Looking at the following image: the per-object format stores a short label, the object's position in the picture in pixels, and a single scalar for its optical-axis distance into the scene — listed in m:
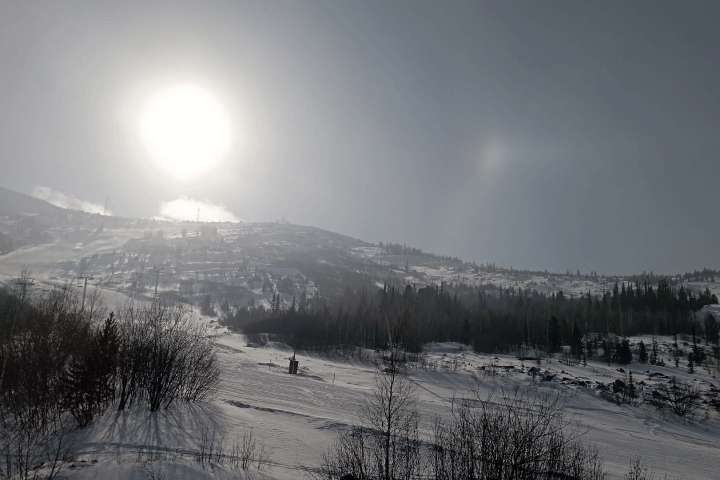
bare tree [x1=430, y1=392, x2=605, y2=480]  9.10
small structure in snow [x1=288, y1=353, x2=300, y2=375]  50.24
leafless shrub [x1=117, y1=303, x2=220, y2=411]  20.84
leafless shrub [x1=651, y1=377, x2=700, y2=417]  50.59
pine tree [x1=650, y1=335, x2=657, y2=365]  86.53
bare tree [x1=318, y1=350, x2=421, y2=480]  9.98
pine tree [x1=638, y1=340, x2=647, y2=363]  88.76
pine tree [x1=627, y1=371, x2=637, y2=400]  55.66
